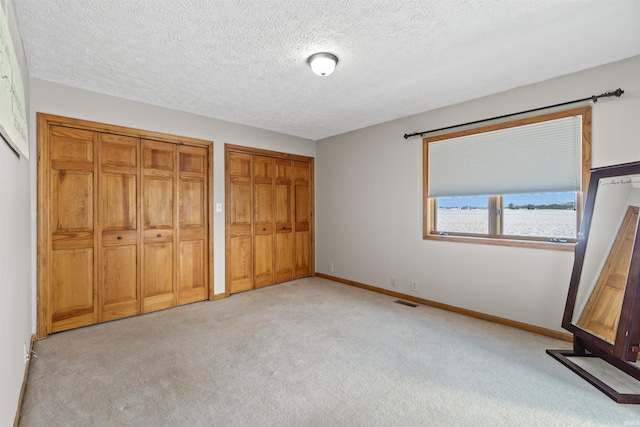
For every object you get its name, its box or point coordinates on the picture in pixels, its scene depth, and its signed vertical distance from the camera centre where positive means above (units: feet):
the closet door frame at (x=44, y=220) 9.27 -0.28
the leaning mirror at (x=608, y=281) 6.64 -1.77
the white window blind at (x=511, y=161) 9.17 +1.81
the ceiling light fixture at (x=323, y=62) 7.89 +4.06
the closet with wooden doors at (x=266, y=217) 14.32 -0.31
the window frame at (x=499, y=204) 8.82 +0.29
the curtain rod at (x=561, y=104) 8.20 +3.36
